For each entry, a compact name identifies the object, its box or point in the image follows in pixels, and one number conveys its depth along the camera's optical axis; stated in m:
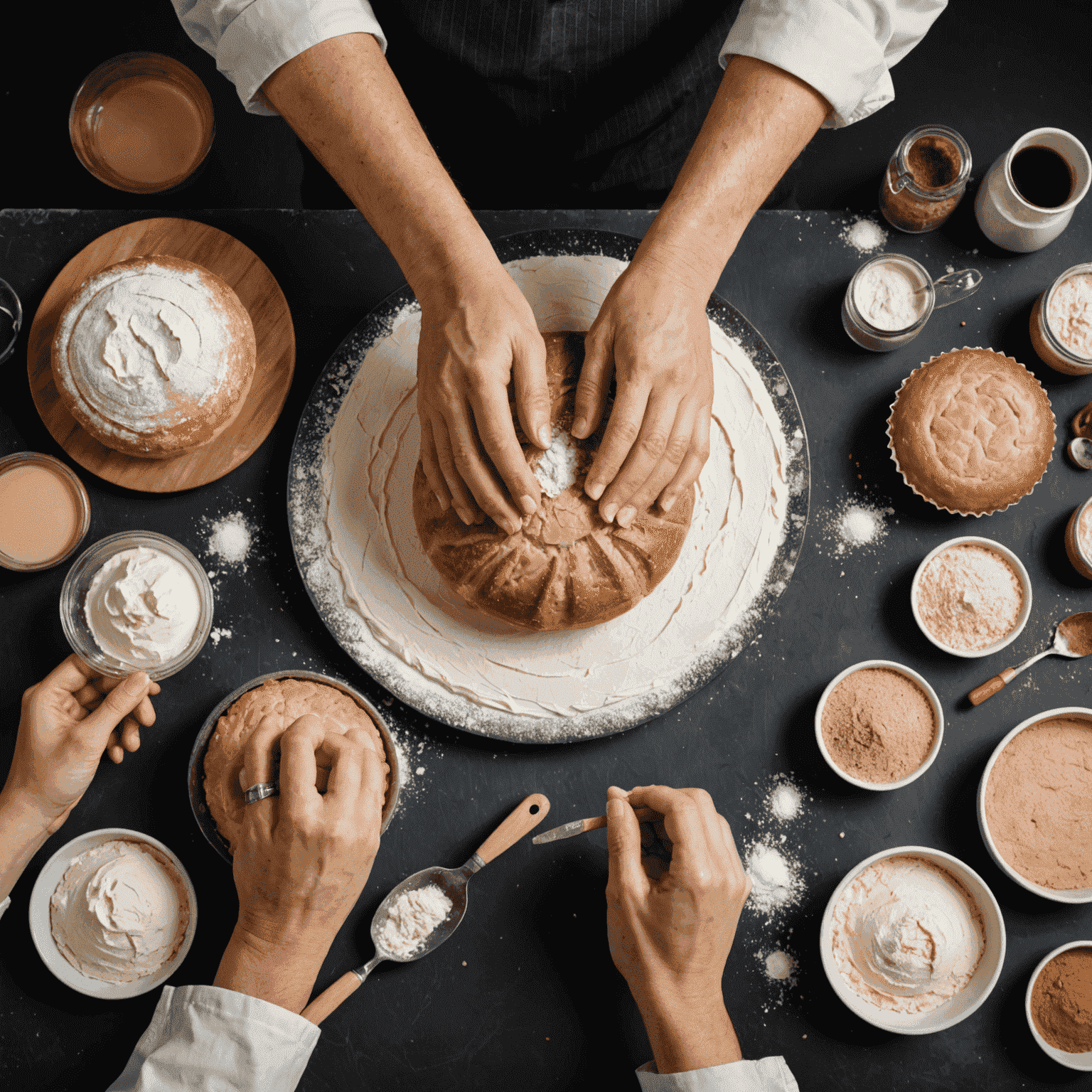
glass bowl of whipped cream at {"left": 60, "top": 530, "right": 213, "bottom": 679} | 0.97
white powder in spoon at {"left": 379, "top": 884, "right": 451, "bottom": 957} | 0.99
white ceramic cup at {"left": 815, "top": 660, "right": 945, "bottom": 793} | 0.99
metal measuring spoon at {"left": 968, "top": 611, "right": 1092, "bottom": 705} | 1.03
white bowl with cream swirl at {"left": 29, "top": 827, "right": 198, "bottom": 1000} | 0.96
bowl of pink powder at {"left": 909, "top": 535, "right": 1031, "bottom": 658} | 1.01
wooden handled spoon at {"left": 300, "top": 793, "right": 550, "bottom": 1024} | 0.99
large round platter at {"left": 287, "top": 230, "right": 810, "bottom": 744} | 0.99
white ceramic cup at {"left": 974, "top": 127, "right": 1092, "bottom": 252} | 1.01
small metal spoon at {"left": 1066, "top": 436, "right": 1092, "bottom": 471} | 1.04
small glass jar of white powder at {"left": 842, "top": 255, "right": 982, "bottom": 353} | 1.02
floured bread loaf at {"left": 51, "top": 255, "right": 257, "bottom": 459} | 0.95
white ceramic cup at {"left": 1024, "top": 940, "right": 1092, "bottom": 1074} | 0.97
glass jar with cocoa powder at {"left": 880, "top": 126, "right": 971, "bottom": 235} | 1.02
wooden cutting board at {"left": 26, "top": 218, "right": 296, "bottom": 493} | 1.01
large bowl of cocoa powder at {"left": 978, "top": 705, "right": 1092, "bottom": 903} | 1.00
